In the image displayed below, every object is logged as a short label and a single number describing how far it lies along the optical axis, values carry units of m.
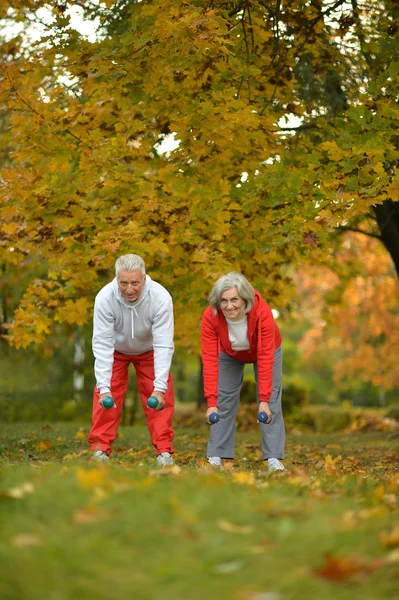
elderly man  12.27
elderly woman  12.15
